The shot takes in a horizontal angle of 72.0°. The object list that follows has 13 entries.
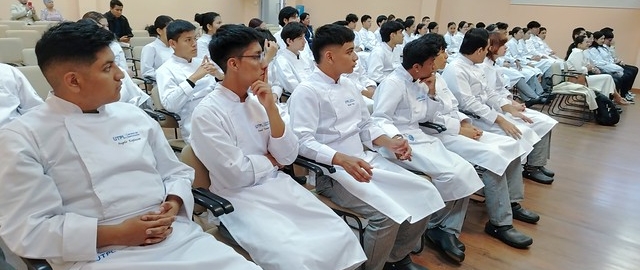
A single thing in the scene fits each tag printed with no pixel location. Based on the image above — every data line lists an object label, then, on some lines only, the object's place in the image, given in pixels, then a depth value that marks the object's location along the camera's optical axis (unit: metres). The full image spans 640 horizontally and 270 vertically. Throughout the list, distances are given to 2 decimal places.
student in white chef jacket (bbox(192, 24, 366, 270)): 1.47
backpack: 5.82
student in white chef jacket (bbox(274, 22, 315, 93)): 4.01
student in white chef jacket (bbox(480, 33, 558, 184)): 3.25
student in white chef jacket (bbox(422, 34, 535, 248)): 2.50
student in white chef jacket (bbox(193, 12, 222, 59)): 4.48
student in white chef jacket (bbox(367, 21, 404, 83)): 5.12
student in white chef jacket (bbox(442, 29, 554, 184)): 3.00
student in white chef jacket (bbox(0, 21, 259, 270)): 1.13
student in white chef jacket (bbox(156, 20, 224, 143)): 2.86
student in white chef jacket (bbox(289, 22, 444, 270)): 1.86
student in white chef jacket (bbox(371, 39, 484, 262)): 2.23
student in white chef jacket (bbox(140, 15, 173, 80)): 4.15
